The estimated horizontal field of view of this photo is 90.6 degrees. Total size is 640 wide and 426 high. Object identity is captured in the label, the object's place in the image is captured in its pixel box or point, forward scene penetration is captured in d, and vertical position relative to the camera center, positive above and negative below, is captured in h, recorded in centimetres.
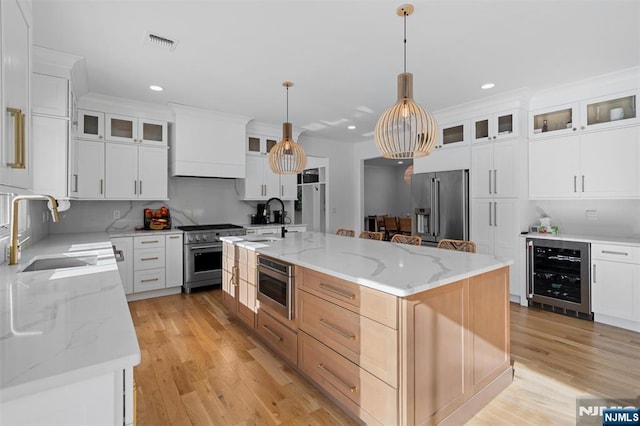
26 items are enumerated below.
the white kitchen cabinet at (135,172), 404 +55
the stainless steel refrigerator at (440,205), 434 +11
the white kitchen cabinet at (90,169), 384 +54
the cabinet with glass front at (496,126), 390 +112
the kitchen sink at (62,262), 216 -34
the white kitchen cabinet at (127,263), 391 -63
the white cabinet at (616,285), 309 -72
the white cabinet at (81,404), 68 -44
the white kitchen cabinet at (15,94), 120 +51
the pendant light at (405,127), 216 +61
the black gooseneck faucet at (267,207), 534 +11
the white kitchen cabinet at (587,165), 326 +53
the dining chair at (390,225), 960 -37
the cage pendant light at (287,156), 339 +63
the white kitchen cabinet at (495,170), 392 +56
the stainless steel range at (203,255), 431 -59
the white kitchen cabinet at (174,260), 422 -63
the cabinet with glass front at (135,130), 405 +111
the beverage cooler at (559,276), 338 -71
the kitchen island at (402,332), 153 -67
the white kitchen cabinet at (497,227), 392 -19
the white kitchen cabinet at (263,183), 521 +52
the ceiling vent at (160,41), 253 +141
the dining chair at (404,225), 938 -36
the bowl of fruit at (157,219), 440 -8
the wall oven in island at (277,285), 224 -56
